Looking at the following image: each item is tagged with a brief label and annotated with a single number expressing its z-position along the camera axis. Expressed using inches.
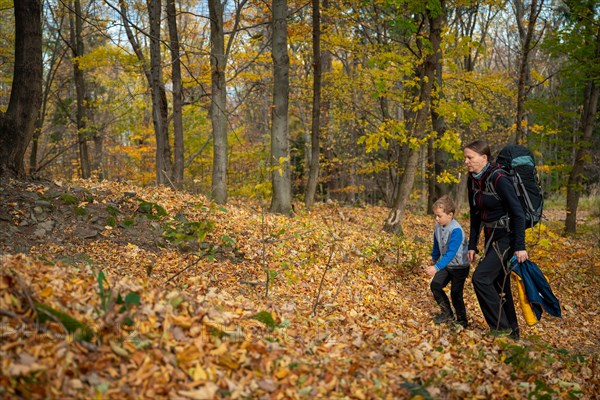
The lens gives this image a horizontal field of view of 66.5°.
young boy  199.2
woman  185.2
